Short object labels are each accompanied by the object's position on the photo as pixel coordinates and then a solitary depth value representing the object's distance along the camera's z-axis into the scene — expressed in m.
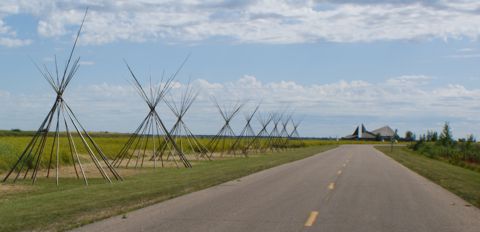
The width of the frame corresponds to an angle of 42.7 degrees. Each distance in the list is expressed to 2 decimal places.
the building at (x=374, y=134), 175.23
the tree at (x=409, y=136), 177.50
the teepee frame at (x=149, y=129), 32.53
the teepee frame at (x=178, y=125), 41.00
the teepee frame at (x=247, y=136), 57.02
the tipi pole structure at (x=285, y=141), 76.75
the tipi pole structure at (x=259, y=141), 63.41
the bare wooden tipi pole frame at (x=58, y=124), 22.59
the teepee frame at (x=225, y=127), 51.63
